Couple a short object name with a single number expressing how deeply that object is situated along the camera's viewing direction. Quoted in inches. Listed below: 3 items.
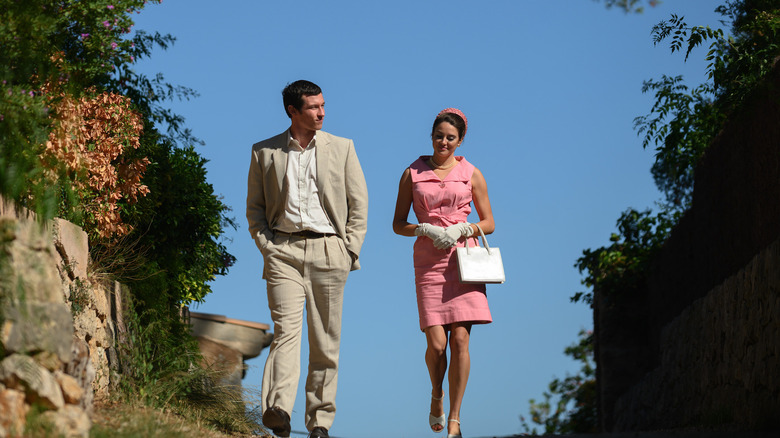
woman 538.0
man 499.2
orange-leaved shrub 585.0
